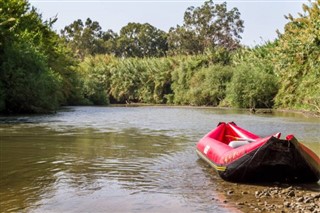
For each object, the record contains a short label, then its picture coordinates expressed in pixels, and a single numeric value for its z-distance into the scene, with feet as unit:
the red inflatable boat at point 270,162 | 27.07
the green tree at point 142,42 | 267.39
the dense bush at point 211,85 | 155.94
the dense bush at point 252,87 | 134.82
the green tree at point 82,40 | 261.24
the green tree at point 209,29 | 232.73
